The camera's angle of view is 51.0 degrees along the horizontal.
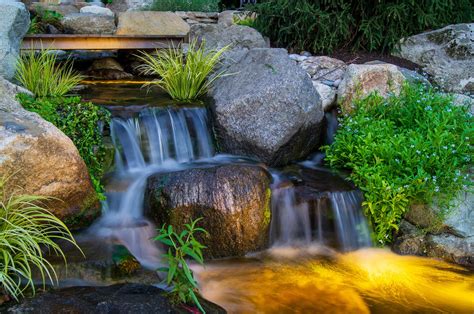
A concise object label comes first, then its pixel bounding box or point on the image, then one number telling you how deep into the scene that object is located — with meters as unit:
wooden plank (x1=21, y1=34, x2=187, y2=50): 7.40
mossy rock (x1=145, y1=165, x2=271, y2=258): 4.40
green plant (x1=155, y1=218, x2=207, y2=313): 3.11
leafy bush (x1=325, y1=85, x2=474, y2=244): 4.78
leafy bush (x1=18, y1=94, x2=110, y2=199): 4.87
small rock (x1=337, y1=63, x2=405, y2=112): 6.29
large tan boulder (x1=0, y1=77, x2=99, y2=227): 3.88
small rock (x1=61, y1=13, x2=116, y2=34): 8.36
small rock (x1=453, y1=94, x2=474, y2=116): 6.22
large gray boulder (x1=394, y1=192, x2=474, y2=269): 4.65
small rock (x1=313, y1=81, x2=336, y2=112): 6.39
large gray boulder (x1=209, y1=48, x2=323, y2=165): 5.55
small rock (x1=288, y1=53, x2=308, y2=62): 7.47
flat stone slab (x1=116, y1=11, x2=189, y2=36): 8.43
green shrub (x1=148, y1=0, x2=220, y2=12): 9.94
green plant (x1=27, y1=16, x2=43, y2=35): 7.79
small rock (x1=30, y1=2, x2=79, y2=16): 8.51
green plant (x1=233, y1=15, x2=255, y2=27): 8.57
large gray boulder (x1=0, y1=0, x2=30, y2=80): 5.90
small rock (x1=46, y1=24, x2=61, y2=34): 8.35
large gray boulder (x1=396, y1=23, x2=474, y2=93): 7.49
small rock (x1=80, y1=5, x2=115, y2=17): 9.12
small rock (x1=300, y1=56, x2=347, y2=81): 6.95
